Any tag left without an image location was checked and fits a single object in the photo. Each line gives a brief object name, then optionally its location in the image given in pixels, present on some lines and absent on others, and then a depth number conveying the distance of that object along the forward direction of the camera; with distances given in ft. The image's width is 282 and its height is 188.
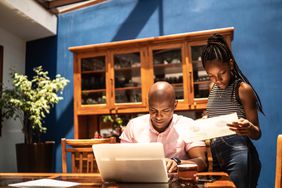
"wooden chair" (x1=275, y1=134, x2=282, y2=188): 2.94
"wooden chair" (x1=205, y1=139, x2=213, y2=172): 5.88
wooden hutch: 9.55
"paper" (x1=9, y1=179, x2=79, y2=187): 3.48
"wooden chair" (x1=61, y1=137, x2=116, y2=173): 5.71
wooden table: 3.32
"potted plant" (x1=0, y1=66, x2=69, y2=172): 10.35
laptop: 3.21
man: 5.06
